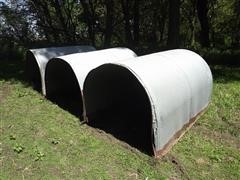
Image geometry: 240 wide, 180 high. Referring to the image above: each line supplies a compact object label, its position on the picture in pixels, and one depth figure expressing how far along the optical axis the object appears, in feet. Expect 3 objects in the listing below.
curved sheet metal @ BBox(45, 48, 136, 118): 11.60
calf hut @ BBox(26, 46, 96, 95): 13.64
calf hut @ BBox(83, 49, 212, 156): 8.89
